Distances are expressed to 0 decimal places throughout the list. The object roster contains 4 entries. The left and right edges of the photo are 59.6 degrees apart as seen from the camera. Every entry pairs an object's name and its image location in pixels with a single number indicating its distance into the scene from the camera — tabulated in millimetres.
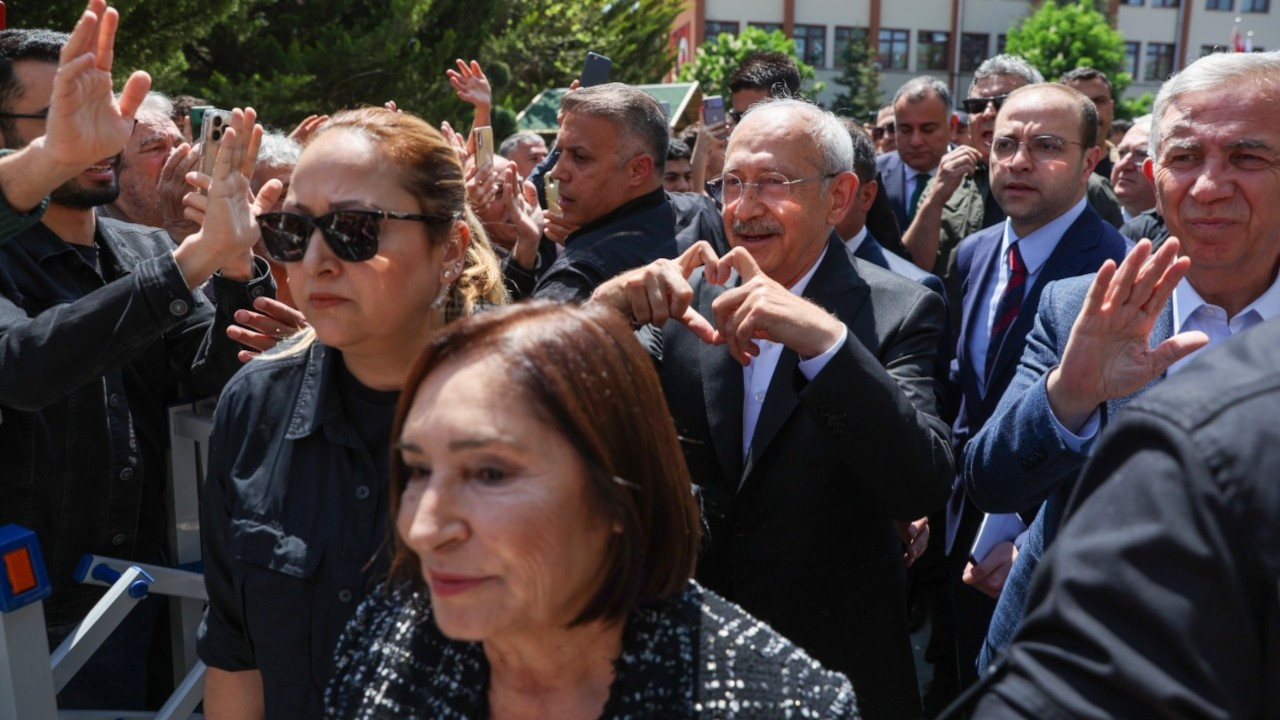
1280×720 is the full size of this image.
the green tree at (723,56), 36562
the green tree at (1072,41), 43750
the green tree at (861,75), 48969
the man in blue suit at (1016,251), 3721
